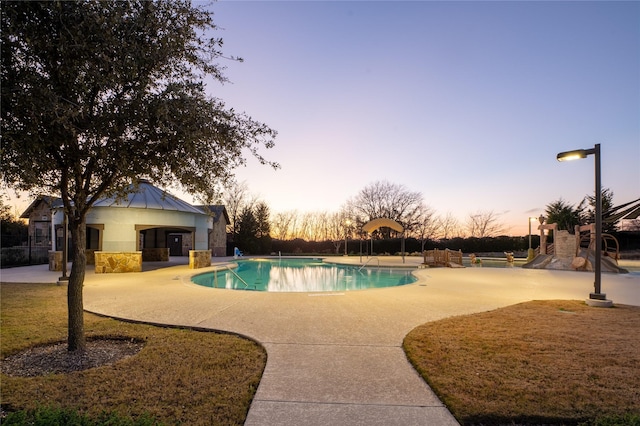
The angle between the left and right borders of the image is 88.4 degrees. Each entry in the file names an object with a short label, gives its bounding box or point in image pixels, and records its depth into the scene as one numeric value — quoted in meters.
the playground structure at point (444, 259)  19.44
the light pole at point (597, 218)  7.78
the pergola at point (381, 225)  23.08
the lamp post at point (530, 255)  23.30
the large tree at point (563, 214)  30.25
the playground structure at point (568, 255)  17.08
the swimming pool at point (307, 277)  14.18
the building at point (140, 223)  16.09
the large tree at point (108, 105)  3.71
